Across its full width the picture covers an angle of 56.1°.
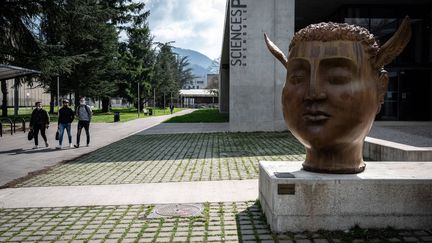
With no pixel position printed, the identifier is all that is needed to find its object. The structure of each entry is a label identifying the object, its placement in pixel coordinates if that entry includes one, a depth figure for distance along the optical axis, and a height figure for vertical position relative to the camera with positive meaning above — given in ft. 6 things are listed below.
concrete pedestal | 16.81 -4.00
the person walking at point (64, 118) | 49.49 -1.53
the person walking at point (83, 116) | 50.49 -1.28
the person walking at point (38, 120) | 49.14 -1.76
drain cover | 19.93 -5.31
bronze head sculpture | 16.65 +0.83
